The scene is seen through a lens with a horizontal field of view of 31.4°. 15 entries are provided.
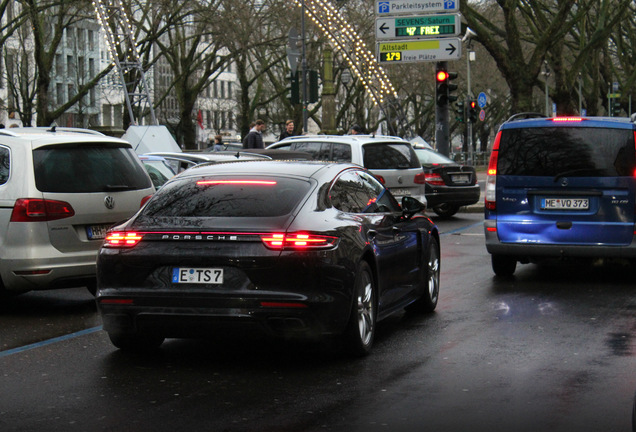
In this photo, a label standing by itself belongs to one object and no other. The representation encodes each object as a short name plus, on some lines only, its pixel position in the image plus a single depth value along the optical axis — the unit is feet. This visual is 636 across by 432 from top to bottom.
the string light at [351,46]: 140.26
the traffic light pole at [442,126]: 87.10
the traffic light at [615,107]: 198.70
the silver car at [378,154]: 63.62
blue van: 38.81
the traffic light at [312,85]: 103.86
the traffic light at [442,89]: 84.43
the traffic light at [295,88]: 101.24
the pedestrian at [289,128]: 86.39
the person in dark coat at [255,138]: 80.07
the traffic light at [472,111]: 126.00
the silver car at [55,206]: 32.50
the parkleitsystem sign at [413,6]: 87.92
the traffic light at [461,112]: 133.08
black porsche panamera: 23.80
